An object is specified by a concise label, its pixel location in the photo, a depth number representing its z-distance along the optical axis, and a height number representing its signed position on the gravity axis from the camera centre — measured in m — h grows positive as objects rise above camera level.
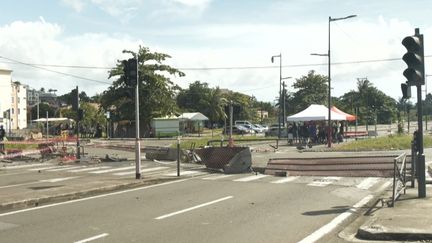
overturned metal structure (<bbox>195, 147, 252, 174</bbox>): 20.91 -1.08
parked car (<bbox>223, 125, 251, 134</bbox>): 75.78 +0.16
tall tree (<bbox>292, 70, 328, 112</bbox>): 96.38 +6.98
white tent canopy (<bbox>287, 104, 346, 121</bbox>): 42.84 +1.17
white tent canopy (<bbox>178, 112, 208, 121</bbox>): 78.19 +2.14
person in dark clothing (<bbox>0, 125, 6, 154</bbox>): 30.19 -0.25
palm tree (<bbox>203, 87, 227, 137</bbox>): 103.12 +5.04
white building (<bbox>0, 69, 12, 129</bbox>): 119.16 +10.34
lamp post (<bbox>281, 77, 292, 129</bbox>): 66.81 +4.30
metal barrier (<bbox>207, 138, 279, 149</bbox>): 43.54 -0.83
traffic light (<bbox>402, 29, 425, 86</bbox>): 11.98 +1.51
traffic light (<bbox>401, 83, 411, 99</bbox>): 13.05 +0.92
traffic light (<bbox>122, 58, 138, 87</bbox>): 17.69 +1.95
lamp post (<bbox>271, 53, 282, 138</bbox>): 58.88 +6.04
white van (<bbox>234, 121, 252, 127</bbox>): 88.59 +1.30
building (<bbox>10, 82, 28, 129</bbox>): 130.80 +7.06
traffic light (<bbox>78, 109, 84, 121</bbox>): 27.77 +0.94
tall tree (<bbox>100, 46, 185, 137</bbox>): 63.66 +4.37
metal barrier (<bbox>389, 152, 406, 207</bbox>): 11.88 -1.08
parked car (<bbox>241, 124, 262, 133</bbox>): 78.75 +0.43
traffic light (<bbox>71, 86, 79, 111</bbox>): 27.09 +1.65
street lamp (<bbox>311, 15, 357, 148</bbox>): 36.84 +2.90
